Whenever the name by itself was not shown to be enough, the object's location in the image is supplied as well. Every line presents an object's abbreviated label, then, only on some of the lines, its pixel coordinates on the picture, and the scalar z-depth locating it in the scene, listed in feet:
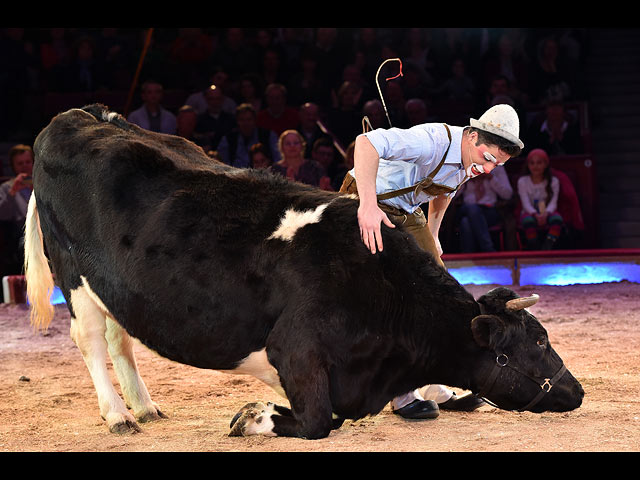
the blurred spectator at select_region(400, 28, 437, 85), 43.73
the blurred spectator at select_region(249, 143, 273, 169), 32.53
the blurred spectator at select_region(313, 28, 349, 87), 42.73
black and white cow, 13.24
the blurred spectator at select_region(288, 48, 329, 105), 41.11
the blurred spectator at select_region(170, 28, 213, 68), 43.04
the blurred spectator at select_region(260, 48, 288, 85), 42.86
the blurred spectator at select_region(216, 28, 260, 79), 43.27
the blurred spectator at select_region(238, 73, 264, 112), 40.45
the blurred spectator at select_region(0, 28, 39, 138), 40.24
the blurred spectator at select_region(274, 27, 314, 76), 43.82
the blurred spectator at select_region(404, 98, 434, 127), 36.83
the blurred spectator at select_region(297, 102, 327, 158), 36.04
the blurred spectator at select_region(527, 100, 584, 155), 37.27
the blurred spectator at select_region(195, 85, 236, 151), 36.27
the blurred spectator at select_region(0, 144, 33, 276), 31.96
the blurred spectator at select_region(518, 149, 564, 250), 33.27
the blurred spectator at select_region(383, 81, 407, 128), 37.65
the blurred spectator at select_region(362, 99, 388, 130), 36.22
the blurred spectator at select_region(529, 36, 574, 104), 42.73
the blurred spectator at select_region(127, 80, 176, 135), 36.81
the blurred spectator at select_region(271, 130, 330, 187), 32.48
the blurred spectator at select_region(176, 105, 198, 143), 35.42
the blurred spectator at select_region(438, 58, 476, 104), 42.16
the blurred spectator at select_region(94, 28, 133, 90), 42.22
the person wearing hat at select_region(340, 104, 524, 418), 13.61
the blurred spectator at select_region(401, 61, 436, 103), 40.50
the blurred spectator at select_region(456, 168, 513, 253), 33.09
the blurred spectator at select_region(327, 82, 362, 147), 37.76
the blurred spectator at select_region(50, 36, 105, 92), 41.42
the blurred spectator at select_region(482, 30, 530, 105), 43.68
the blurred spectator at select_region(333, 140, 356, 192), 32.58
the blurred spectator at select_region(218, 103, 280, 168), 35.22
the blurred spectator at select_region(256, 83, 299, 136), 38.14
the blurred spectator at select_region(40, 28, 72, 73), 43.01
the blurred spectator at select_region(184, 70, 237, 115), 39.06
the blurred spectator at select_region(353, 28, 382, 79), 43.98
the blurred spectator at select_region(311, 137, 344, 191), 34.04
